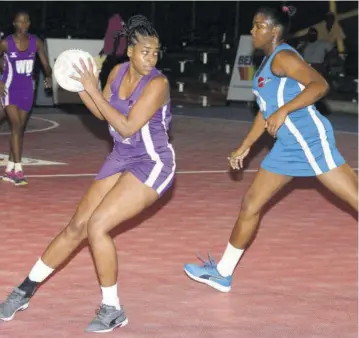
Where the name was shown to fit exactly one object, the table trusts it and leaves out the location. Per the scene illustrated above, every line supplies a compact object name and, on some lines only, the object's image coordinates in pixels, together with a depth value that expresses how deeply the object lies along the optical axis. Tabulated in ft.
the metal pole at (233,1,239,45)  82.38
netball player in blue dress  23.09
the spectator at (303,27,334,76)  67.97
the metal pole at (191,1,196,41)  86.17
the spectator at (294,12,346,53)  74.08
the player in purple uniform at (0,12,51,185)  39.58
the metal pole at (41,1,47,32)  86.53
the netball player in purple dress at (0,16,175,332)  20.65
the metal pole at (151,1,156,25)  85.92
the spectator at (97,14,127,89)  67.21
